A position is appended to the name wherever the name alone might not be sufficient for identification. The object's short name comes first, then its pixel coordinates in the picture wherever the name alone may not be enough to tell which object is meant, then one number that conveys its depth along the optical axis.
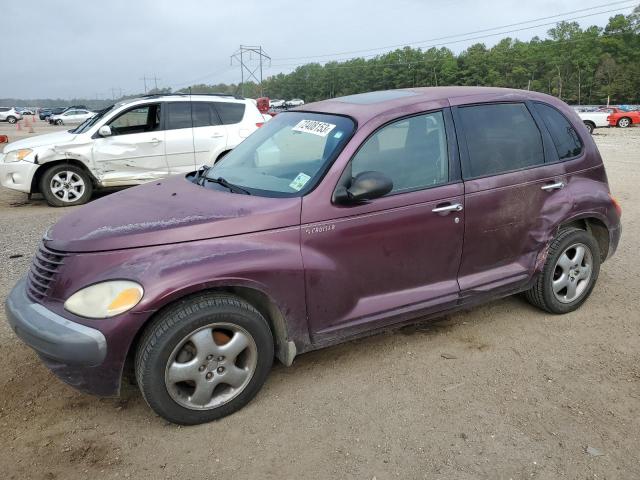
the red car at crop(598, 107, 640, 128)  29.12
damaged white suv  8.46
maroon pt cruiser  2.70
